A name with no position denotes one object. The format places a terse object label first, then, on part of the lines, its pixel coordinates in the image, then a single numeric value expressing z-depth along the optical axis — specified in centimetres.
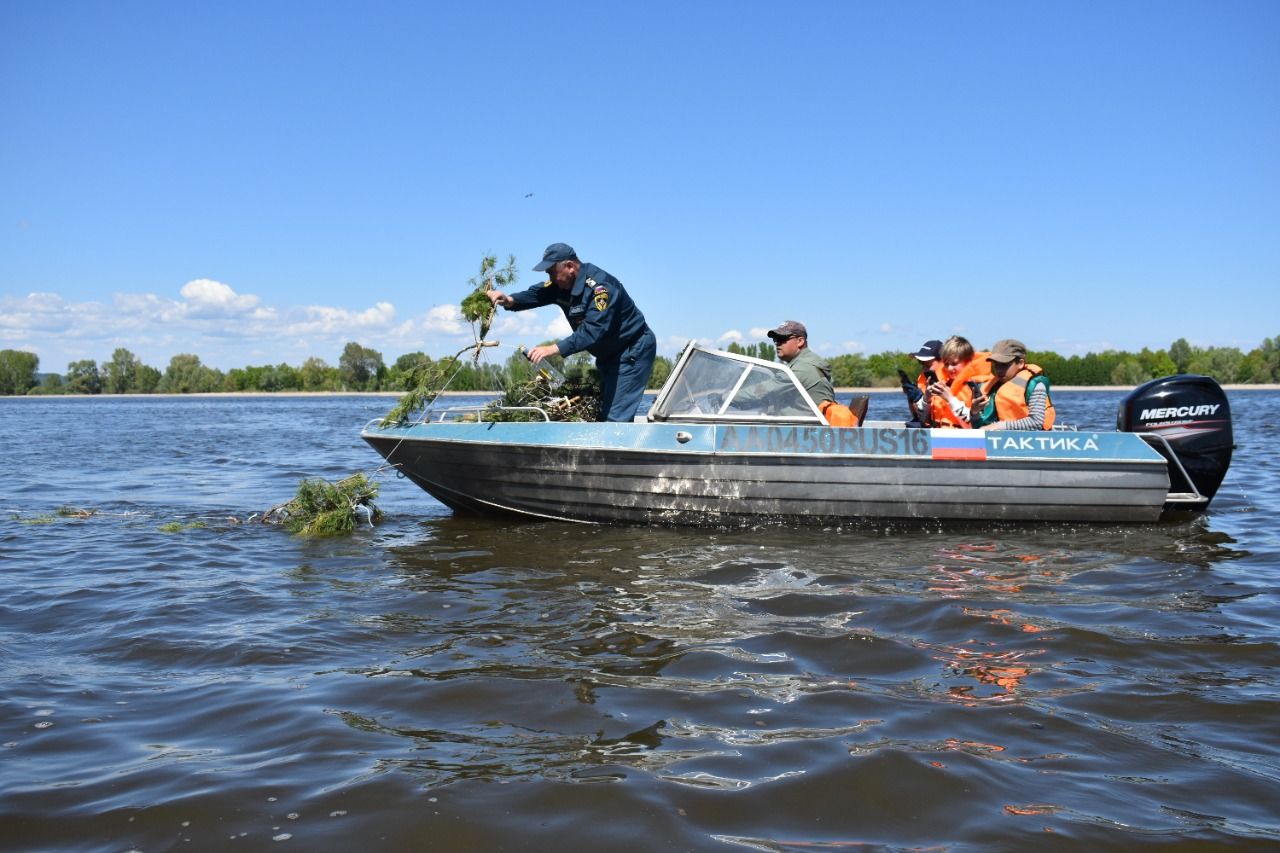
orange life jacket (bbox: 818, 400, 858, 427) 856
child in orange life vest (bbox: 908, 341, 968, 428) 909
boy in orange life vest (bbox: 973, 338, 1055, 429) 840
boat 820
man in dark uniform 858
